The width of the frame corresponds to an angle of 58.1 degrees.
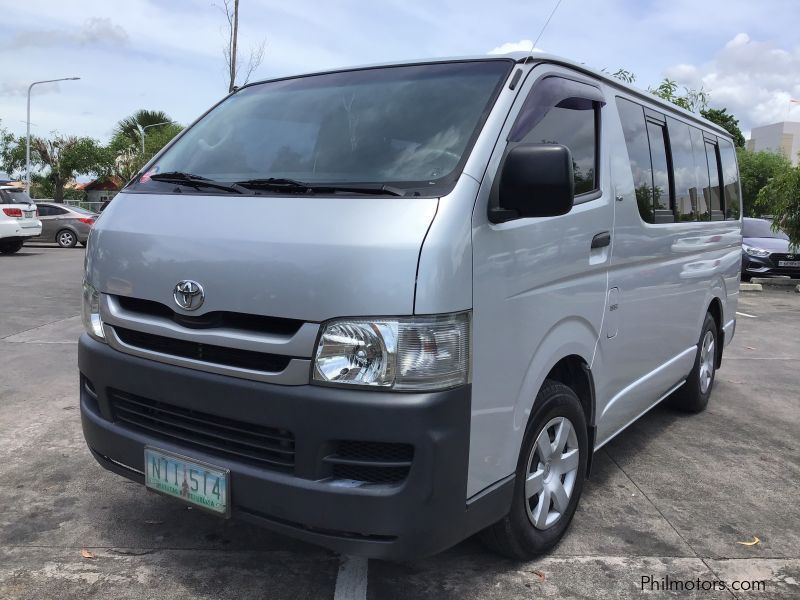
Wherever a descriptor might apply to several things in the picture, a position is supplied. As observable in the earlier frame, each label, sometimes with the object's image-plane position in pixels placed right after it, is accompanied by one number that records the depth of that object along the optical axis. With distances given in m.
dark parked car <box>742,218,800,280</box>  15.26
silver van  2.25
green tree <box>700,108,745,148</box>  57.47
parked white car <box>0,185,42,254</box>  16.75
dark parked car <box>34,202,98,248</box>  20.73
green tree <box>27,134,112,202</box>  44.03
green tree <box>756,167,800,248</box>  14.84
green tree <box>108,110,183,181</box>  46.19
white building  60.09
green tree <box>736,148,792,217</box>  46.59
